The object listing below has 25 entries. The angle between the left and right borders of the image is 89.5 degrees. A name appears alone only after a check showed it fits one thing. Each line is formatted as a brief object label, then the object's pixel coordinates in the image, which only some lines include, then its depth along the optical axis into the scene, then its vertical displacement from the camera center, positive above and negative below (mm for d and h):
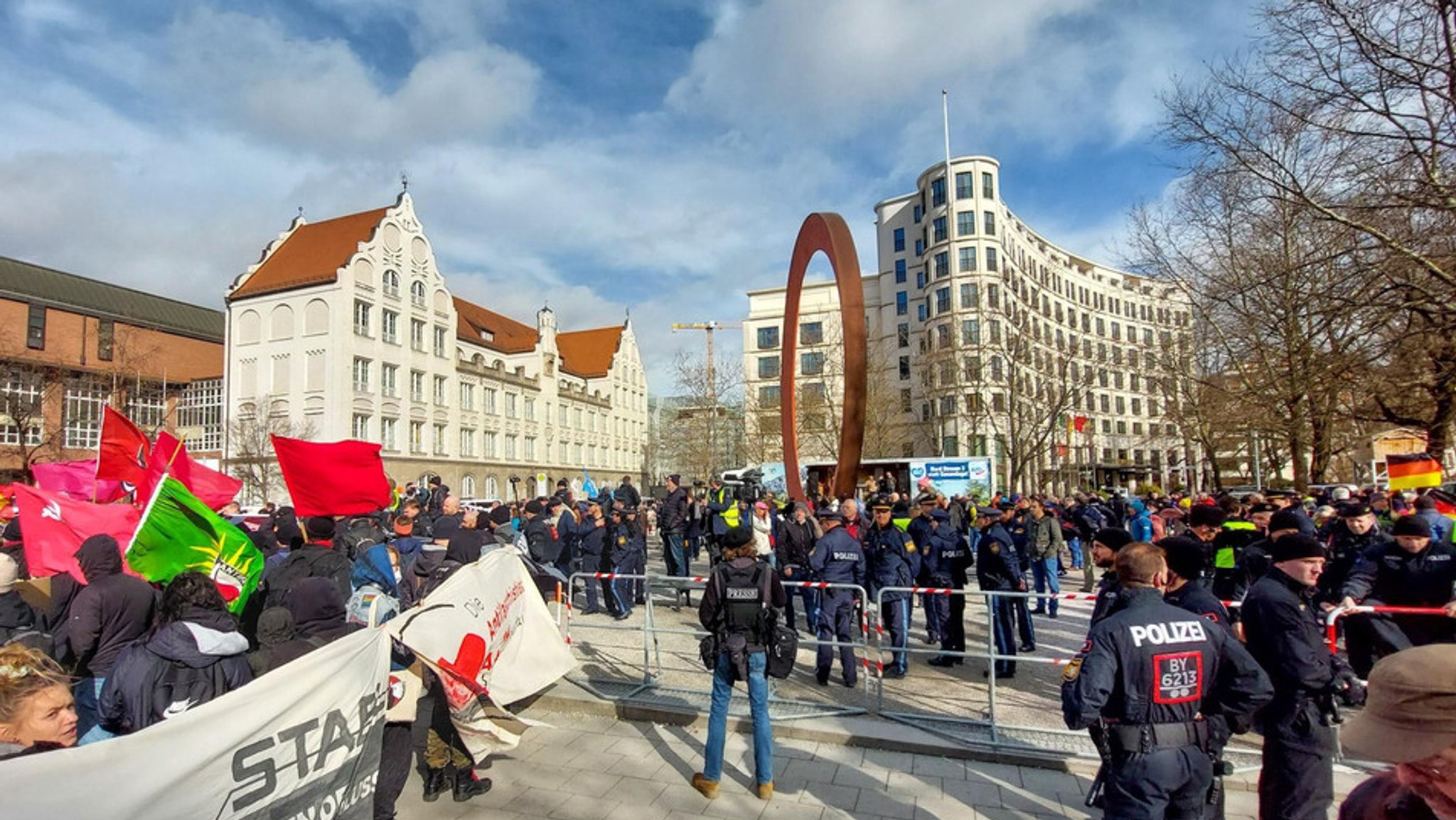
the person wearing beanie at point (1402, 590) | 5535 -1087
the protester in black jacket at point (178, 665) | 3516 -938
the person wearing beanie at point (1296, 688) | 3865 -1232
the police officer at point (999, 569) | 8242 -1268
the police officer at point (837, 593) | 7797 -1387
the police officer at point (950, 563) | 8766 -1241
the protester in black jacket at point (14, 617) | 4926 -933
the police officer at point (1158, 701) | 3441 -1154
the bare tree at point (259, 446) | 43281 +1707
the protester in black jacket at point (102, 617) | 4750 -913
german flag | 11305 -301
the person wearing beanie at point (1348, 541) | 7020 -937
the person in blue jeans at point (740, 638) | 5266 -1259
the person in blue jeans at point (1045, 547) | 11695 -1405
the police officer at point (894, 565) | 8414 -1211
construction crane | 44750 +3233
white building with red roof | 46344 +7851
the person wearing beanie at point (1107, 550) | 5246 -669
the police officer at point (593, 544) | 12039 -1253
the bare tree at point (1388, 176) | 10711 +4451
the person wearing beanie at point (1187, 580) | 4215 -729
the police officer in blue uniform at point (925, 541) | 9156 -993
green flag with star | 5754 -559
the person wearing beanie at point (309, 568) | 6203 -819
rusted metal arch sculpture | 14969 +2542
